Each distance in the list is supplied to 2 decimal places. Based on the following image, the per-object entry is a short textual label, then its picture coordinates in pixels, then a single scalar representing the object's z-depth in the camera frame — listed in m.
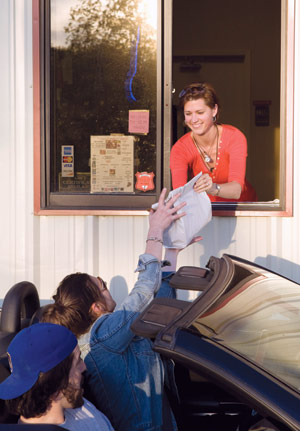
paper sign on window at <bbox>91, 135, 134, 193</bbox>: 4.96
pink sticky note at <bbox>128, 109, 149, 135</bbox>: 4.93
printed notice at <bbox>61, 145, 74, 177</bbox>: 4.98
